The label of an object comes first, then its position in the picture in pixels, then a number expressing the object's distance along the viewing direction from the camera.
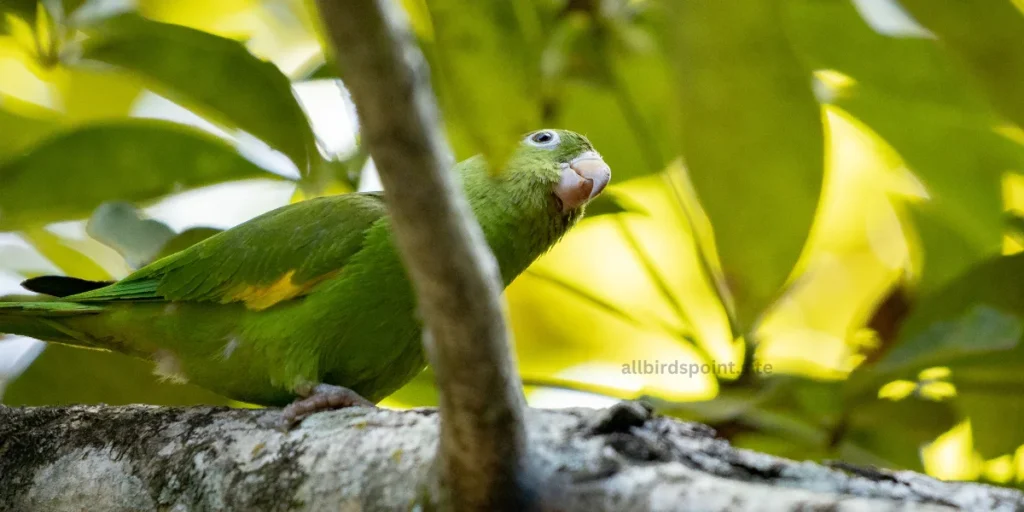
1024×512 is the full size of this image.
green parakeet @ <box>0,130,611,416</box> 4.37
